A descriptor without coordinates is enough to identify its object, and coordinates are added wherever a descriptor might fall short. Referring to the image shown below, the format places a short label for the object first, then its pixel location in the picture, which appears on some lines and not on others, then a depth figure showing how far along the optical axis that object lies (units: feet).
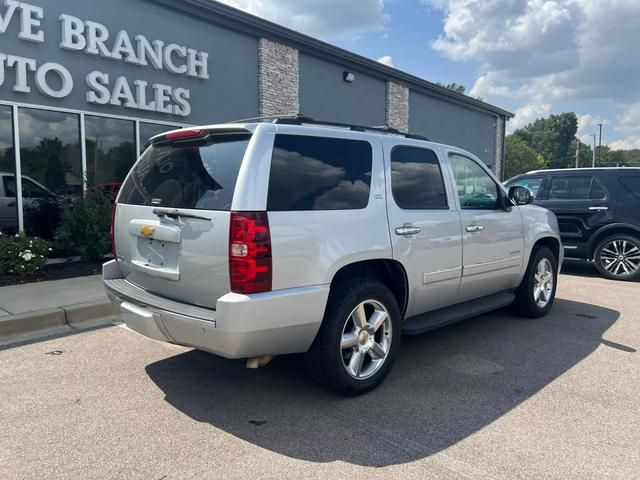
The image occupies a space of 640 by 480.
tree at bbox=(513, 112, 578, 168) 366.43
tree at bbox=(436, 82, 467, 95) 312.71
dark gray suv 27.37
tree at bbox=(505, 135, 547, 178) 220.43
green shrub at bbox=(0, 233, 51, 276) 23.02
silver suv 10.09
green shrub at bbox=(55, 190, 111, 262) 25.88
